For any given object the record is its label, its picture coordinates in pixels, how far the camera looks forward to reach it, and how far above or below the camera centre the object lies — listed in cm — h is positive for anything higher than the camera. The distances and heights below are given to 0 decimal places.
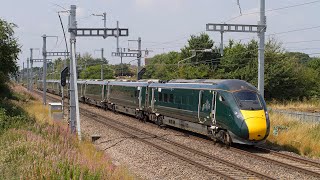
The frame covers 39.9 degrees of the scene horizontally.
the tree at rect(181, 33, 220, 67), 5736 +434
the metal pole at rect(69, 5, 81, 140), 1945 +15
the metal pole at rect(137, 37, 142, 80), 4403 +276
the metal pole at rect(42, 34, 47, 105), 4184 +234
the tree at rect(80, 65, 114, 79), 8083 +137
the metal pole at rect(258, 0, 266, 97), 2112 +141
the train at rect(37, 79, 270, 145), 1633 -125
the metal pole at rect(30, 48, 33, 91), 6150 +315
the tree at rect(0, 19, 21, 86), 2805 +203
